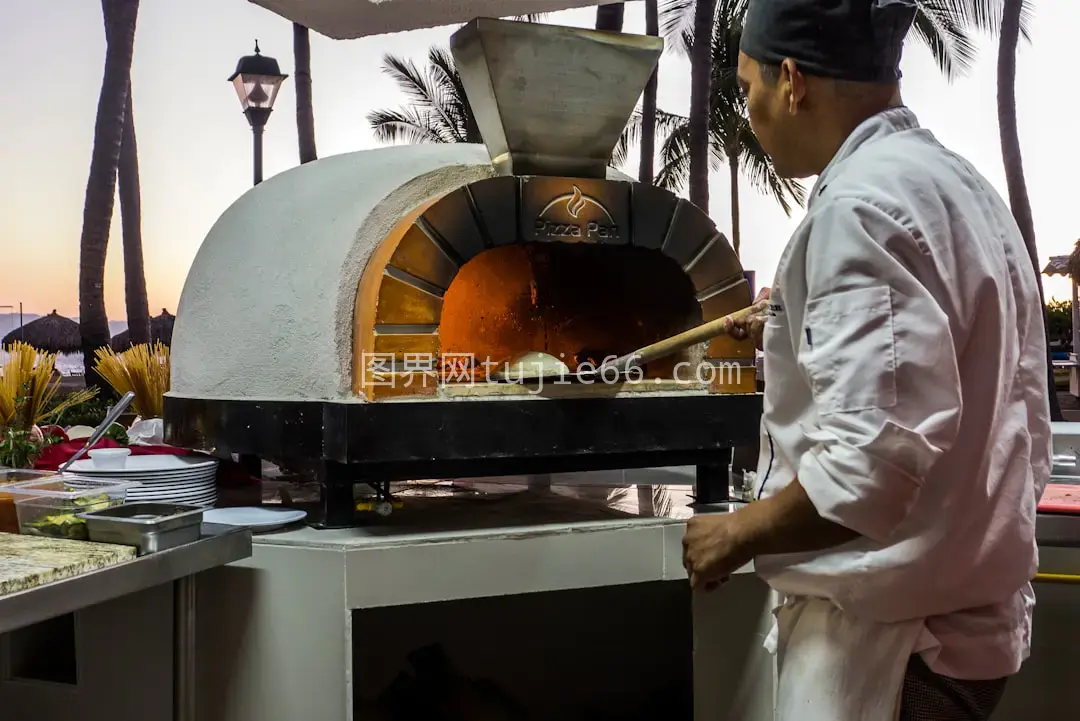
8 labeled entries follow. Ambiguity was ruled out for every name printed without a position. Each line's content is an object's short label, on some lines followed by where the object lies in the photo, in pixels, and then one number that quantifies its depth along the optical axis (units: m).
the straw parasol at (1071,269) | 4.96
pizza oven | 2.21
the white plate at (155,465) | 2.36
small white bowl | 2.35
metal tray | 1.79
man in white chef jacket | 0.98
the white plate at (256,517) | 2.20
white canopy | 2.58
